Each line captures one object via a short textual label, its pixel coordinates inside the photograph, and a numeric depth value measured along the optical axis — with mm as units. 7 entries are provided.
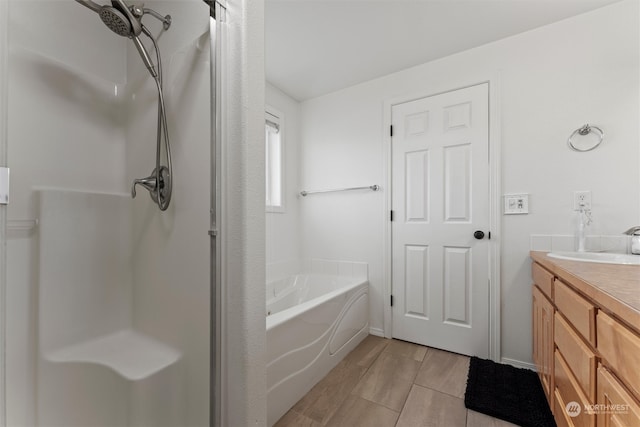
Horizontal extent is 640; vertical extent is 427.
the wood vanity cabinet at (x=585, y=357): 591
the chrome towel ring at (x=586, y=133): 1575
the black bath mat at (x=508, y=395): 1320
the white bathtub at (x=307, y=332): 1339
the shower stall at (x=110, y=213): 997
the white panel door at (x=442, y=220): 1912
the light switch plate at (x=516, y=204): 1761
